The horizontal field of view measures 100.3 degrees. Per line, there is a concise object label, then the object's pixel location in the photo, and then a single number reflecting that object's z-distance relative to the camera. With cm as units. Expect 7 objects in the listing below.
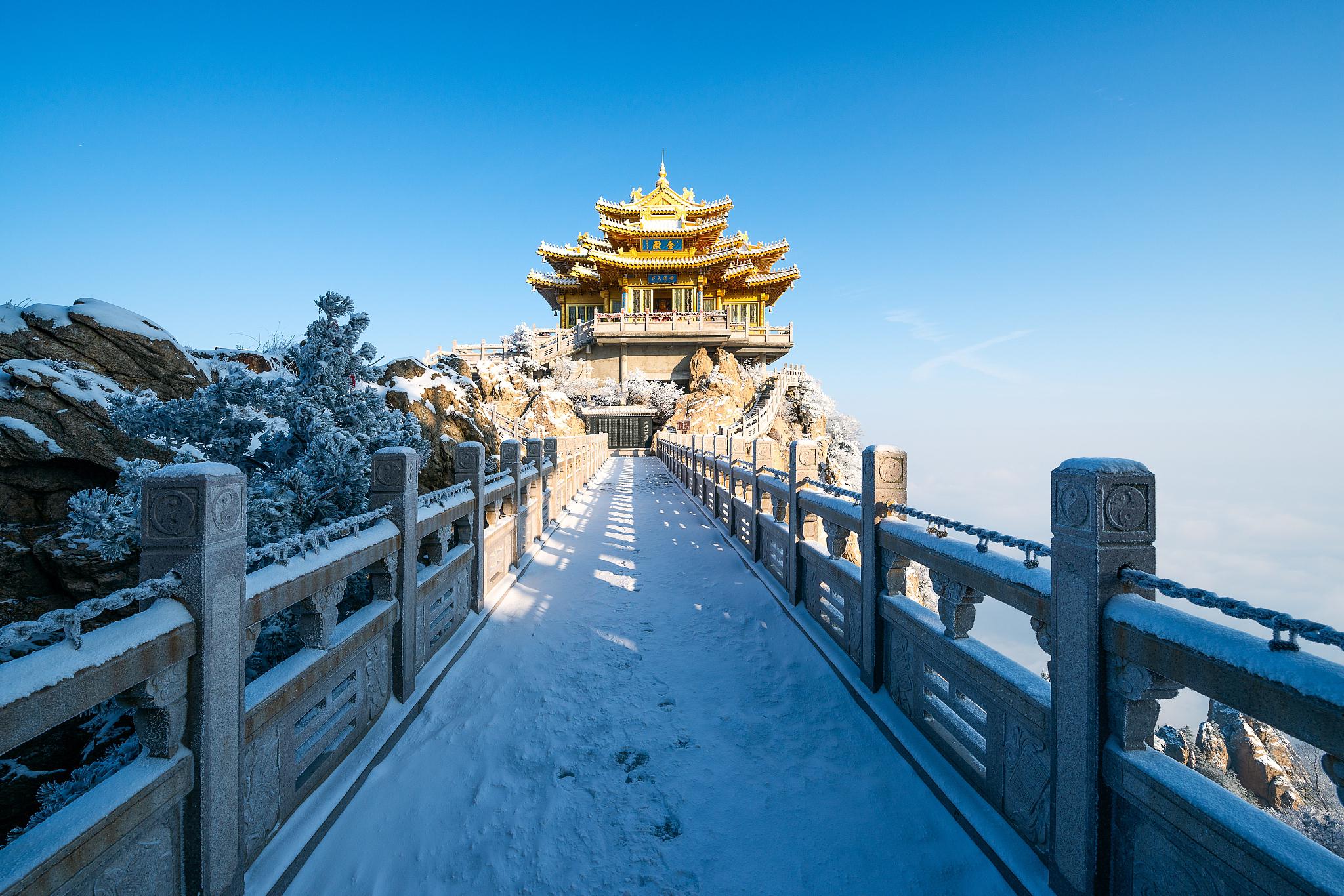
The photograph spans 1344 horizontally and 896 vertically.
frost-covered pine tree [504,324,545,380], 3462
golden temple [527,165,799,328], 3725
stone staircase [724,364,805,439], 2705
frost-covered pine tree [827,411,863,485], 2997
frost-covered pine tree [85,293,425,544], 579
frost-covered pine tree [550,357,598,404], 3481
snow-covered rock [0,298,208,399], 768
